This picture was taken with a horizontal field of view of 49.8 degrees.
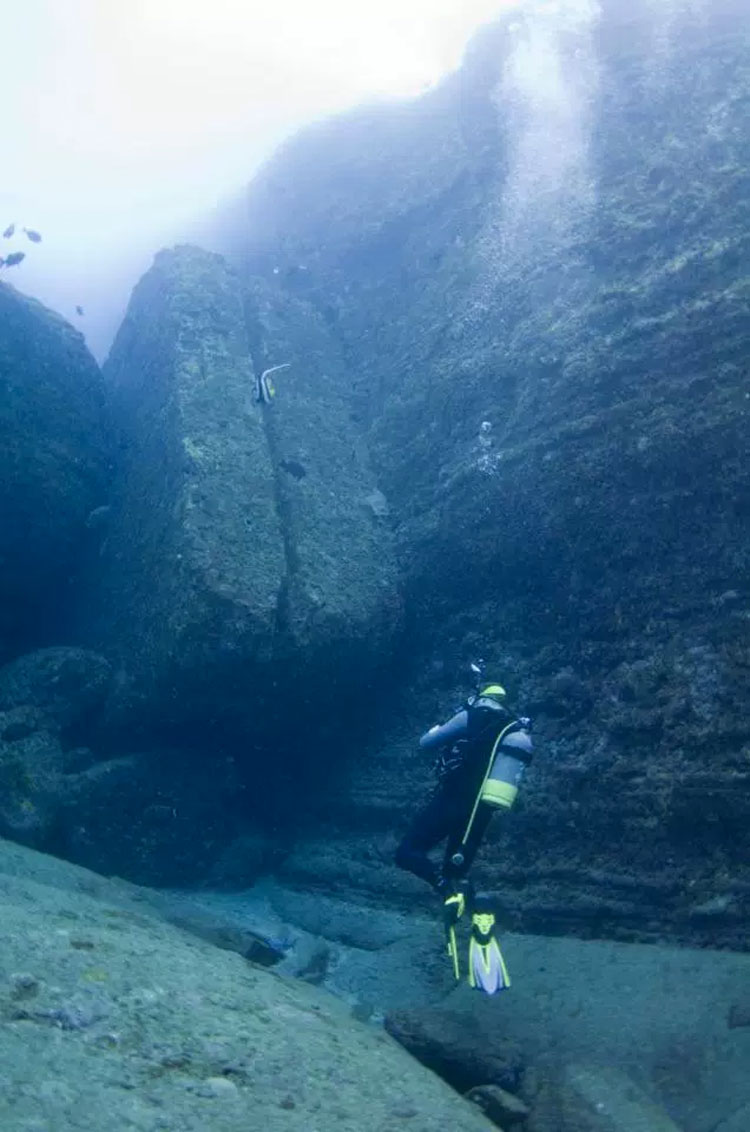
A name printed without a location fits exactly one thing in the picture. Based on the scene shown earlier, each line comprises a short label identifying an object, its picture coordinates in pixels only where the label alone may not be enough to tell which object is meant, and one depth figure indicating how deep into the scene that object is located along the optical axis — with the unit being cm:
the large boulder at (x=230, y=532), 769
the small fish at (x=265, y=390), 848
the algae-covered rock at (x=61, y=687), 866
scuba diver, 521
